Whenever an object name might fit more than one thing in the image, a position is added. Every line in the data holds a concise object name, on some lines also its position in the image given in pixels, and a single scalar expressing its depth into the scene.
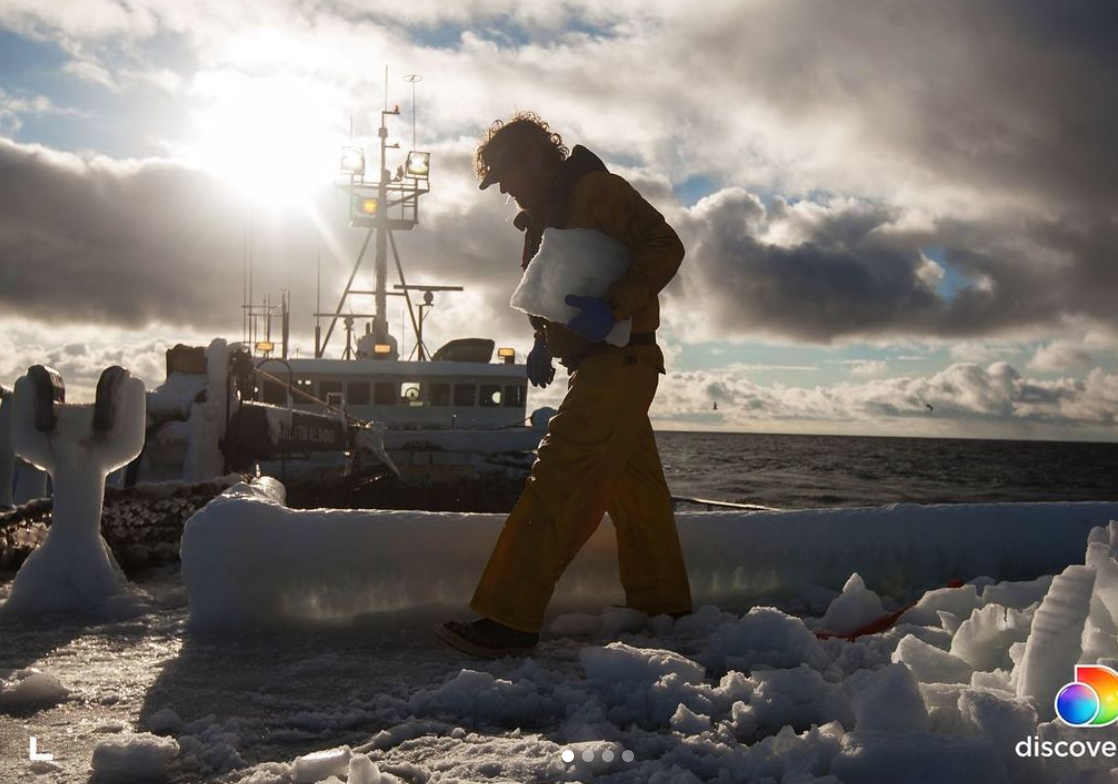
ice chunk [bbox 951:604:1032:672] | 1.94
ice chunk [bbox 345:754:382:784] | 1.41
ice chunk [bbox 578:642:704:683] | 2.03
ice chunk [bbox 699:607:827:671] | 2.26
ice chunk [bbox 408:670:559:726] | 1.91
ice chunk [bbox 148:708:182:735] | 1.81
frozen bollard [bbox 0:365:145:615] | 3.11
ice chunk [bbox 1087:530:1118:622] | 1.71
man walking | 2.62
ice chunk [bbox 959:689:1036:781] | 1.41
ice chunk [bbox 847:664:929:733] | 1.49
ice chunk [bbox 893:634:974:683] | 1.84
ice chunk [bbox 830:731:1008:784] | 1.34
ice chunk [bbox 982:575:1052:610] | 2.52
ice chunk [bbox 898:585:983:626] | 2.62
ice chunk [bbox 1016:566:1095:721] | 1.59
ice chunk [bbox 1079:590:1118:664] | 1.63
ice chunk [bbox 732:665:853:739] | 1.75
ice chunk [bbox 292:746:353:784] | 1.50
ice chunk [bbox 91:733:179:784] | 1.53
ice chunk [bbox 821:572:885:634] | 2.81
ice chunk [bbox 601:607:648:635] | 2.92
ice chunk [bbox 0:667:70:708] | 1.98
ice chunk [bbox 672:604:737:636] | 2.86
